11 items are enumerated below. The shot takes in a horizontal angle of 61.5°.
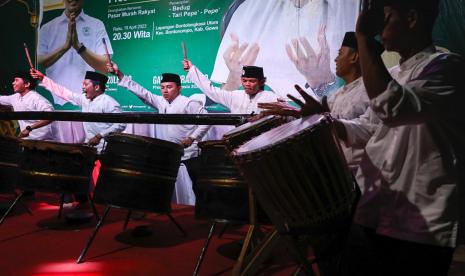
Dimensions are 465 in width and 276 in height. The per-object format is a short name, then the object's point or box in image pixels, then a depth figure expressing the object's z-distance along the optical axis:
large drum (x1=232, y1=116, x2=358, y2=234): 1.38
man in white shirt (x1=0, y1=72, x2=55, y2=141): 6.51
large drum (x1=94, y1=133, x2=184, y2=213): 2.88
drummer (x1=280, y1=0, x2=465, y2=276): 1.20
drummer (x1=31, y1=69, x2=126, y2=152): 6.26
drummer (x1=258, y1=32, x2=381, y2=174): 2.00
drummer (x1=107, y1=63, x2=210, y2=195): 5.73
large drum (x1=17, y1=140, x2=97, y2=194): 3.46
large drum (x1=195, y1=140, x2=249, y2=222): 2.71
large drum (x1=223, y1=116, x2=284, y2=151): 2.12
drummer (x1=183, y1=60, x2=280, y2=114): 5.25
